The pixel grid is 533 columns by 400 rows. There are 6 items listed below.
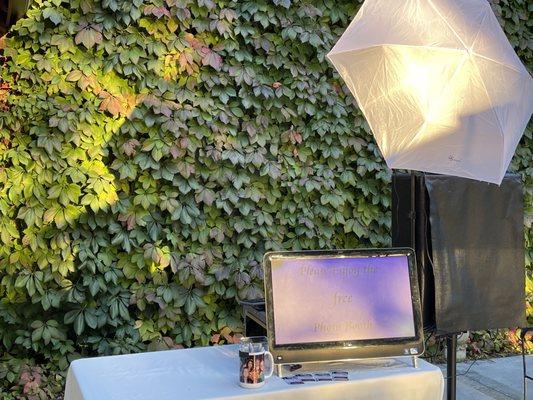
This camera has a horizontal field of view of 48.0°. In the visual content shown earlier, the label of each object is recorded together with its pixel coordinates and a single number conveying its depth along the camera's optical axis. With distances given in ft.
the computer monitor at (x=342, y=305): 6.51
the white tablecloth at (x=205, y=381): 5.90
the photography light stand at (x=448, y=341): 9.05
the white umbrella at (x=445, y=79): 7.93
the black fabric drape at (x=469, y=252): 8.91
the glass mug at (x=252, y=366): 6.02
